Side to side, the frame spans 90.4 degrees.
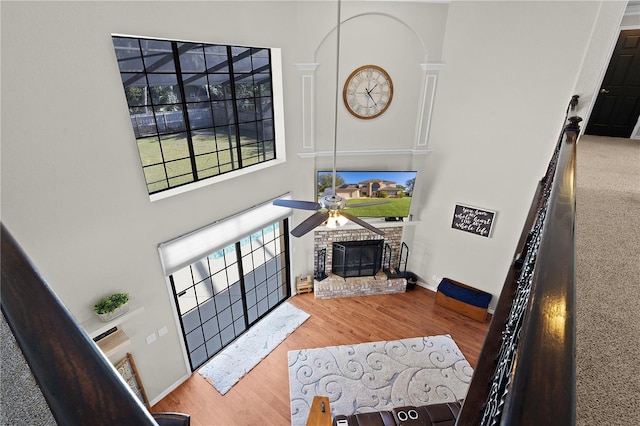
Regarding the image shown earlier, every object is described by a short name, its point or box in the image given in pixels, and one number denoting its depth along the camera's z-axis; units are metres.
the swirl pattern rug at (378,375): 4.76
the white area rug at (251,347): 5.12
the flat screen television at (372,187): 5.98
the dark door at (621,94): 4.90
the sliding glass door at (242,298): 5.55
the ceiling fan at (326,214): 3.30
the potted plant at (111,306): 3.61
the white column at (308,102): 5.29
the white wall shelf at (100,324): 3.56
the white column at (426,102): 5.66
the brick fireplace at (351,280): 6.76
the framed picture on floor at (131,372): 4.05
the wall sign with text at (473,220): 5.88
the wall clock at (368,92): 5.63
